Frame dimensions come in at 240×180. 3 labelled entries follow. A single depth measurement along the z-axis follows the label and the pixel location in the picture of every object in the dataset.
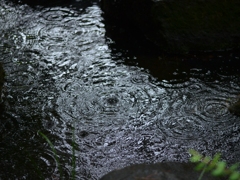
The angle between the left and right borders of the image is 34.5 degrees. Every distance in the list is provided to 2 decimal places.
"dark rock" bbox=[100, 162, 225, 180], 2.34
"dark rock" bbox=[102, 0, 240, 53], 4.76
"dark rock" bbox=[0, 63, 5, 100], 3.79
